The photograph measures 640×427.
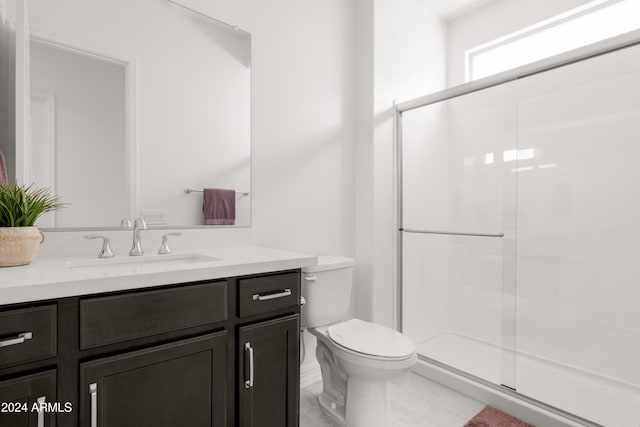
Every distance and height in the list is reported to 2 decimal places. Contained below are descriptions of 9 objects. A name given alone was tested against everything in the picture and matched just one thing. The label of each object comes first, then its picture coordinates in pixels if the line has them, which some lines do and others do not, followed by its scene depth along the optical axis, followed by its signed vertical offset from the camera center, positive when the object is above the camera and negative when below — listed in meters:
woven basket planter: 1.01 -0.09
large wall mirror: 1.33 +0.46
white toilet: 1.50 -0.62
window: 2.13 +1.26
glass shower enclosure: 1.61 -0.11
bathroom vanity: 0.84 -0.39
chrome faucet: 1.40 -0.09
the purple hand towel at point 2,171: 1.12 +0.14
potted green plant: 1.02 -0.04
